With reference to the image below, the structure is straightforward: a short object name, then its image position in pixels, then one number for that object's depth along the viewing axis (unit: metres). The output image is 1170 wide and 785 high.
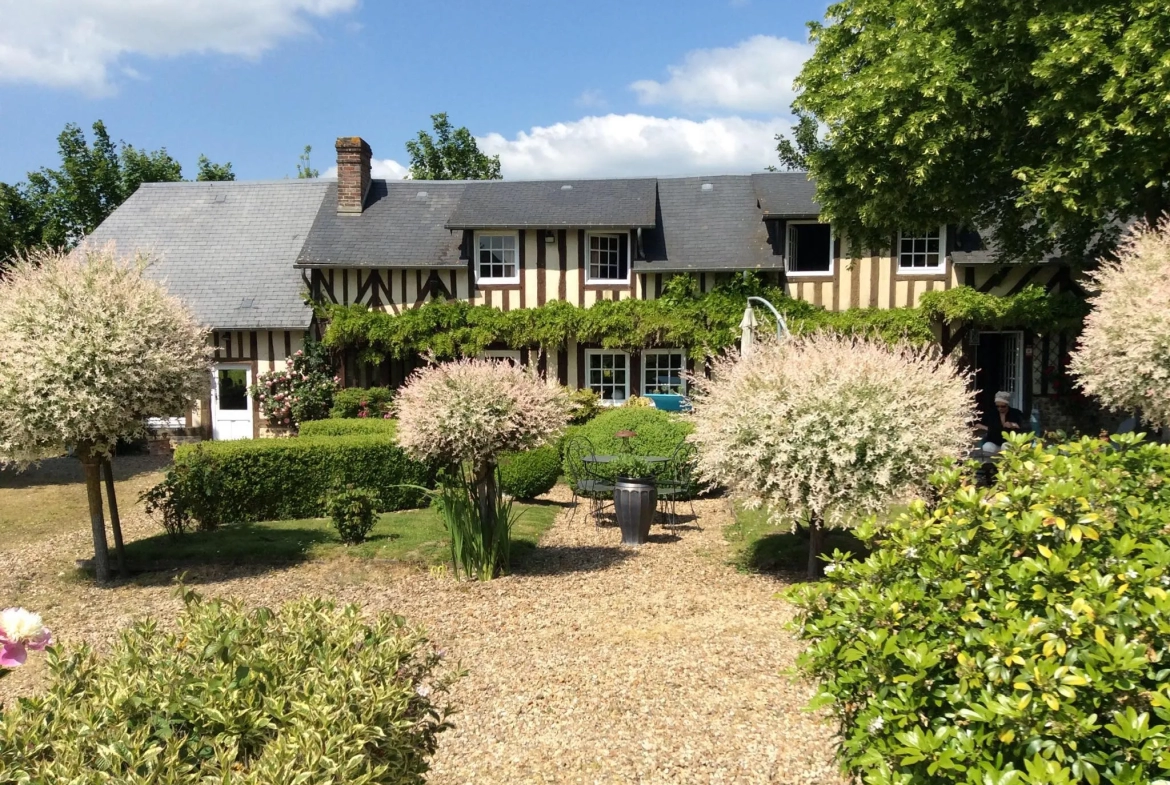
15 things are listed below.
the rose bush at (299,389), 18.00
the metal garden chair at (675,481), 10.33
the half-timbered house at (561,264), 17.22
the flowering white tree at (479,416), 7.43
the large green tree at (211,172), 33.44
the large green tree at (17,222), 20.64
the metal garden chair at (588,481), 10.37
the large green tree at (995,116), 10.88
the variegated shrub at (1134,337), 8.59
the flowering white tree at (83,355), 7.33
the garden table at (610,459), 9.98
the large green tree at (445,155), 35.16
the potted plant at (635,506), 9.12
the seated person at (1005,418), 10.73
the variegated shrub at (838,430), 6.64
